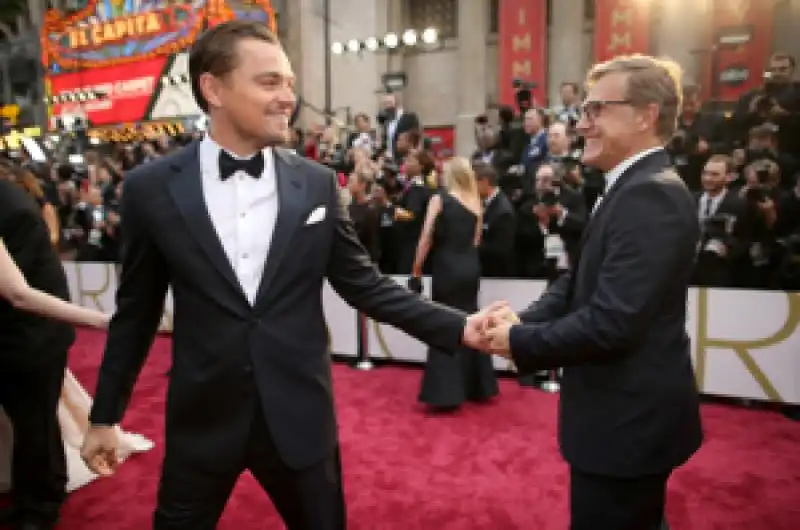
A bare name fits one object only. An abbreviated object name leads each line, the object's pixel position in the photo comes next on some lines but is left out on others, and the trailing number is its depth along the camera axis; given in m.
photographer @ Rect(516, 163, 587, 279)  5.00
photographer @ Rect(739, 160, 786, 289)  4.62
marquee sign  17.16
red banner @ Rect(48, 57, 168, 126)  19.25
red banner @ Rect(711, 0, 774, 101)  11.29
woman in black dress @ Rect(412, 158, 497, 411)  4.56
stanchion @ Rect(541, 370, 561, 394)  5.01
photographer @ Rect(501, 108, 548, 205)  6.39
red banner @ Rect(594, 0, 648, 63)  11.91
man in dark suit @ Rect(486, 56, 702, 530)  1.58
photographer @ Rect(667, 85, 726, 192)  5.80
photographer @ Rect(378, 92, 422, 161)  9.50
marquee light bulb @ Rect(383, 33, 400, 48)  14.29
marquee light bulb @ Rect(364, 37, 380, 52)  14.54
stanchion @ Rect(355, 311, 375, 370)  5.97
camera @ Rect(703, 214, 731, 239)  4.69
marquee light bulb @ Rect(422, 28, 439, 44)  13.67
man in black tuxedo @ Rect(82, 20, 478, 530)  1.58
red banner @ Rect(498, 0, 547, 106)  13.35
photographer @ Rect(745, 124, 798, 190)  5.24
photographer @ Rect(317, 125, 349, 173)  8.78
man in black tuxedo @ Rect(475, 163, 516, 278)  5.16
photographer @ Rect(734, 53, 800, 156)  5.51
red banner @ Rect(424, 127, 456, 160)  15.26
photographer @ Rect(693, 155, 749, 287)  4.66
